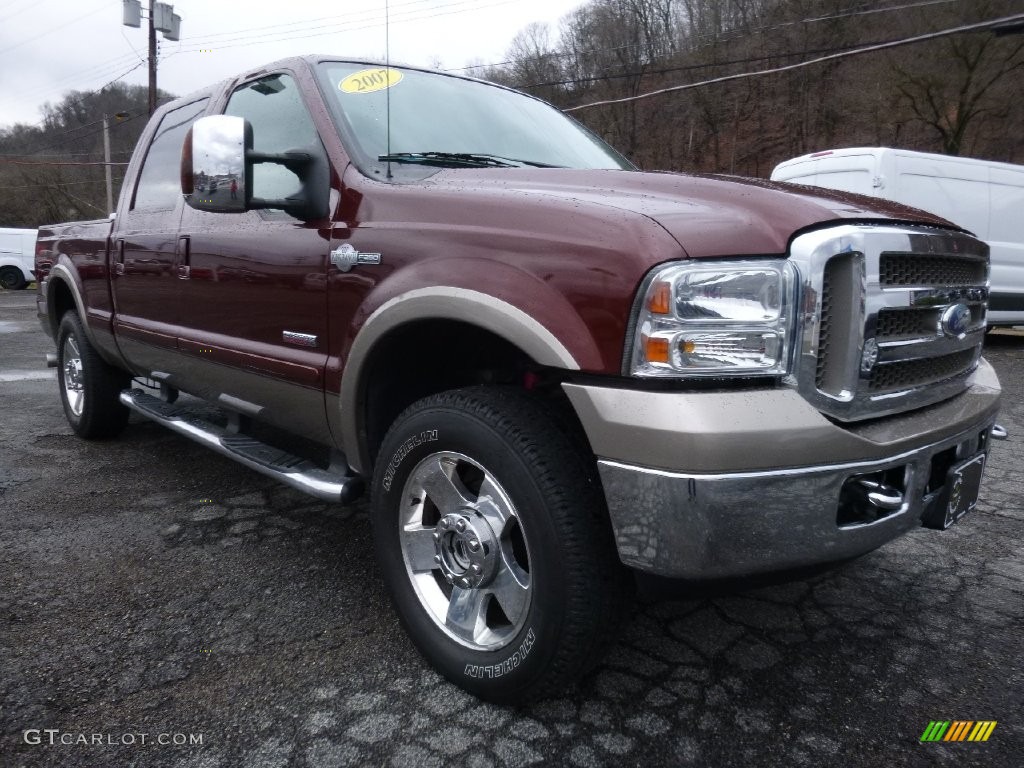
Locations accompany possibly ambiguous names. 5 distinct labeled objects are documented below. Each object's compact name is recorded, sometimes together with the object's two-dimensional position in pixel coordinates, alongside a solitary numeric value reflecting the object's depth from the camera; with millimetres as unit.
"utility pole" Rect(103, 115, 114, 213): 24712
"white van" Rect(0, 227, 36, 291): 22891
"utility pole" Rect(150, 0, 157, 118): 25453
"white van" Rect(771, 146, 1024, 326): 7898
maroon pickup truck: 1608
